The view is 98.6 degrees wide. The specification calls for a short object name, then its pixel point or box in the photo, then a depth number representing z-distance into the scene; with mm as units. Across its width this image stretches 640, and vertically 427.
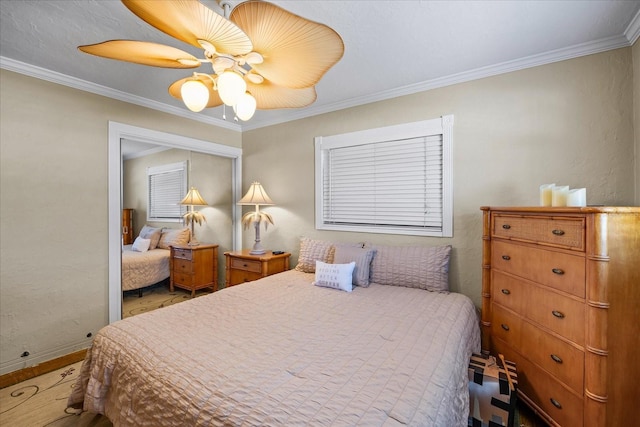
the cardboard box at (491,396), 1451
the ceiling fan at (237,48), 978
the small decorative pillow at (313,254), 2811
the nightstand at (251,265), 2994
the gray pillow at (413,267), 2260
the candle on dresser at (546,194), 1667
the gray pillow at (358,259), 2383
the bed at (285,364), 954
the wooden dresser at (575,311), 1262
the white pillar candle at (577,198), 1484
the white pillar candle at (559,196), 1562
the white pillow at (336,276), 2268
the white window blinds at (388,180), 2498
